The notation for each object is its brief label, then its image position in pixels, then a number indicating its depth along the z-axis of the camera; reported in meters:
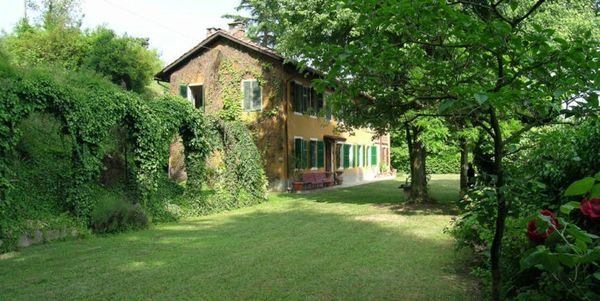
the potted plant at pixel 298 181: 21.39
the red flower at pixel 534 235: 3.06
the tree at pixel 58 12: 35.22
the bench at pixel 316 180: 22.42
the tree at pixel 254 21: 33.59
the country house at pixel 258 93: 21.36
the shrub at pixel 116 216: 9.98
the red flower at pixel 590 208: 2.16
